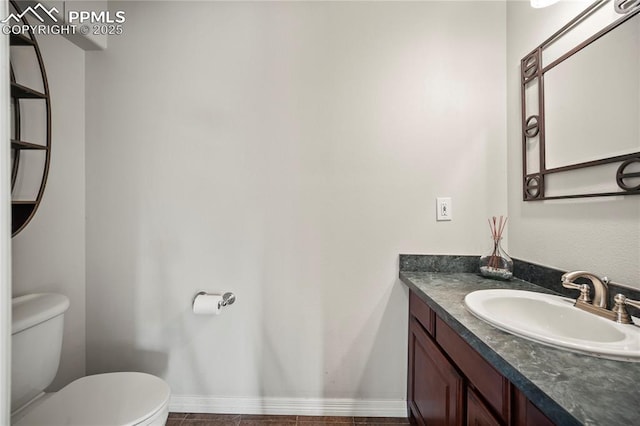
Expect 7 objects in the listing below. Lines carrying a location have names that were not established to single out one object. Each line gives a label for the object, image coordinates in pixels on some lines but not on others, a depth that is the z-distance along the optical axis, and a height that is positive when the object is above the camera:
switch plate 1.47 +0.02
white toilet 0.95 -0.73
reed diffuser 1.31 -0.25
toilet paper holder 1.41 -0.48
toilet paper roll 1.38 -0.49
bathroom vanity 0.49 -0.36
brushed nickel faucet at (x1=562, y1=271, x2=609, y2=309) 0.85 -0.25
